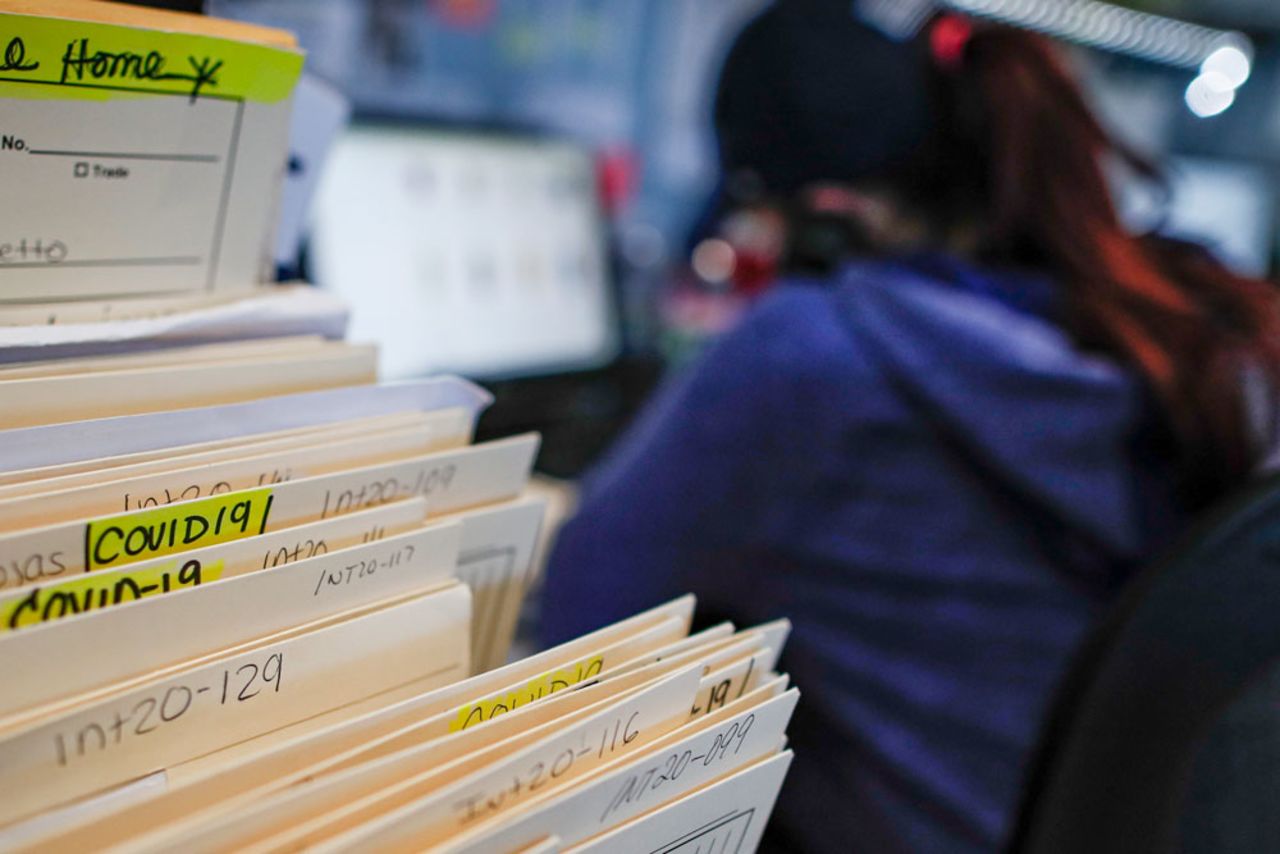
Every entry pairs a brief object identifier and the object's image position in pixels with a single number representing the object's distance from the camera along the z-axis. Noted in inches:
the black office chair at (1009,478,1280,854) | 39.2
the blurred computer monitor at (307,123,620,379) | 91.2
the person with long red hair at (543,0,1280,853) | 60.1
